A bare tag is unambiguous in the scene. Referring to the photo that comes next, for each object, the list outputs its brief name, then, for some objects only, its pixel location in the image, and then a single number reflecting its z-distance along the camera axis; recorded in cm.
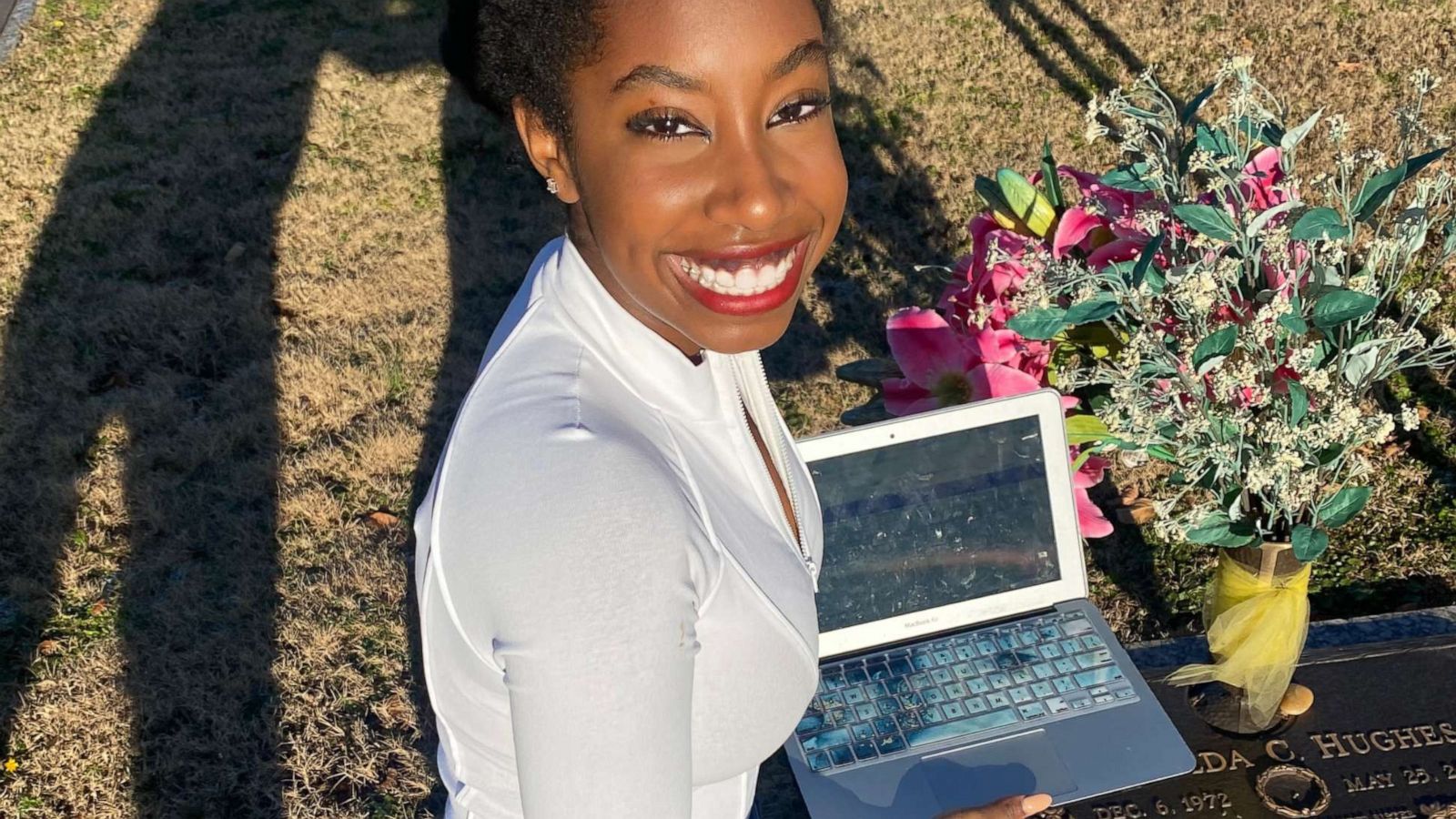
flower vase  227
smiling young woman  121
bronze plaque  239
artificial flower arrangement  198
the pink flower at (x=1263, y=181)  219
